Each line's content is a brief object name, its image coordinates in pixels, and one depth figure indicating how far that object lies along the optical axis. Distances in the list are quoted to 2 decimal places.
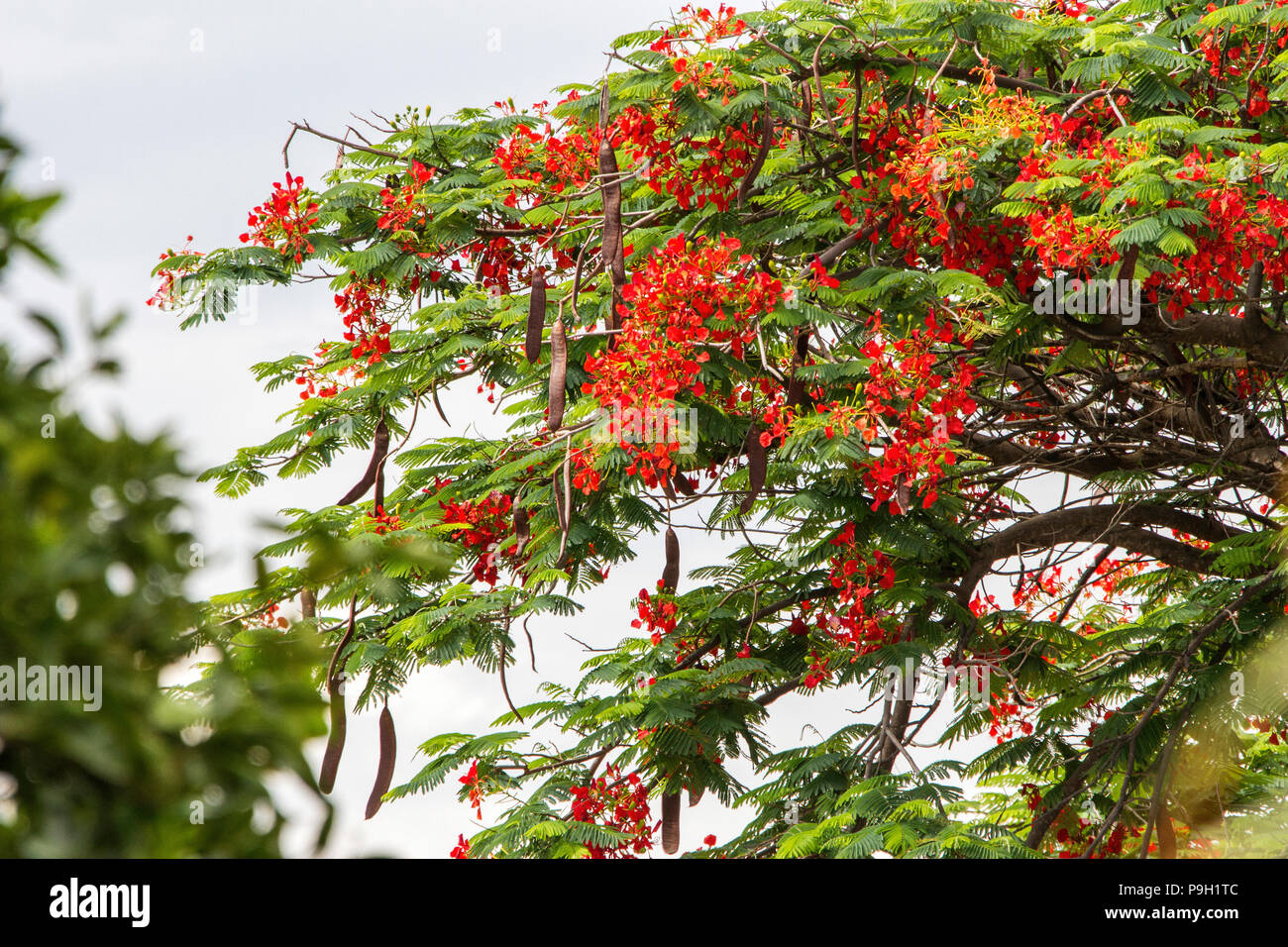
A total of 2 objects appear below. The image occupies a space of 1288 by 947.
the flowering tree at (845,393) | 21.82
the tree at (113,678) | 8.05
